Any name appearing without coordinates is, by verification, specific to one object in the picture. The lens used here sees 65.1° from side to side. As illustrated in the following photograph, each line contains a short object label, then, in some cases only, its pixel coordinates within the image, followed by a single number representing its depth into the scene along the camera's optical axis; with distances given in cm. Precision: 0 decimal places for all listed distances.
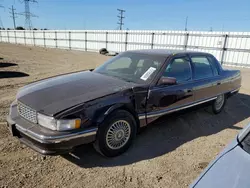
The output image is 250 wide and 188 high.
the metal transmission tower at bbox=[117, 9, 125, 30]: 5512
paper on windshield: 336
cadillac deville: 245
